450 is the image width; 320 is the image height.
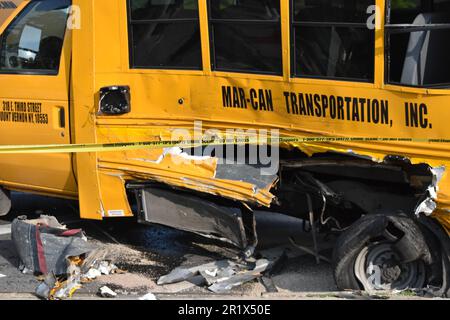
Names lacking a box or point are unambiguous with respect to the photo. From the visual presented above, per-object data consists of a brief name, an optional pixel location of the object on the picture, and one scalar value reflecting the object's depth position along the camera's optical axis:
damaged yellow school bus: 9.65
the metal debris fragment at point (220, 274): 11.09
